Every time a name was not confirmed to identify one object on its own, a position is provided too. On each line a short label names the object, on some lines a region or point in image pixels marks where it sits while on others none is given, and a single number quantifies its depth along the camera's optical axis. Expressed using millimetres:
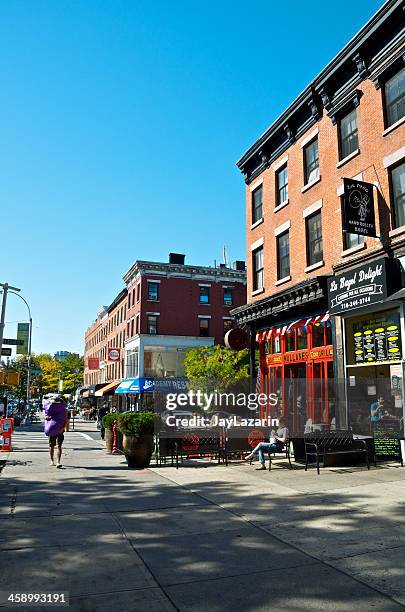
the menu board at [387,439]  12781
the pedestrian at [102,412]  31227
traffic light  19250
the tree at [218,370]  38094
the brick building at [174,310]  45500
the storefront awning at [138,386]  36344
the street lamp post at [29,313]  41069
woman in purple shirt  13109
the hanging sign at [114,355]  51156
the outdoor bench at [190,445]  13672
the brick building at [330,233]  14148
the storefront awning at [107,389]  47903
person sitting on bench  12398
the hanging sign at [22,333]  32562
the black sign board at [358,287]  13578
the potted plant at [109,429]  16237
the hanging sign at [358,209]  14031
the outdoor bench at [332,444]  12047
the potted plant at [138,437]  13031
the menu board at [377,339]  13664
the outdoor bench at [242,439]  14078
